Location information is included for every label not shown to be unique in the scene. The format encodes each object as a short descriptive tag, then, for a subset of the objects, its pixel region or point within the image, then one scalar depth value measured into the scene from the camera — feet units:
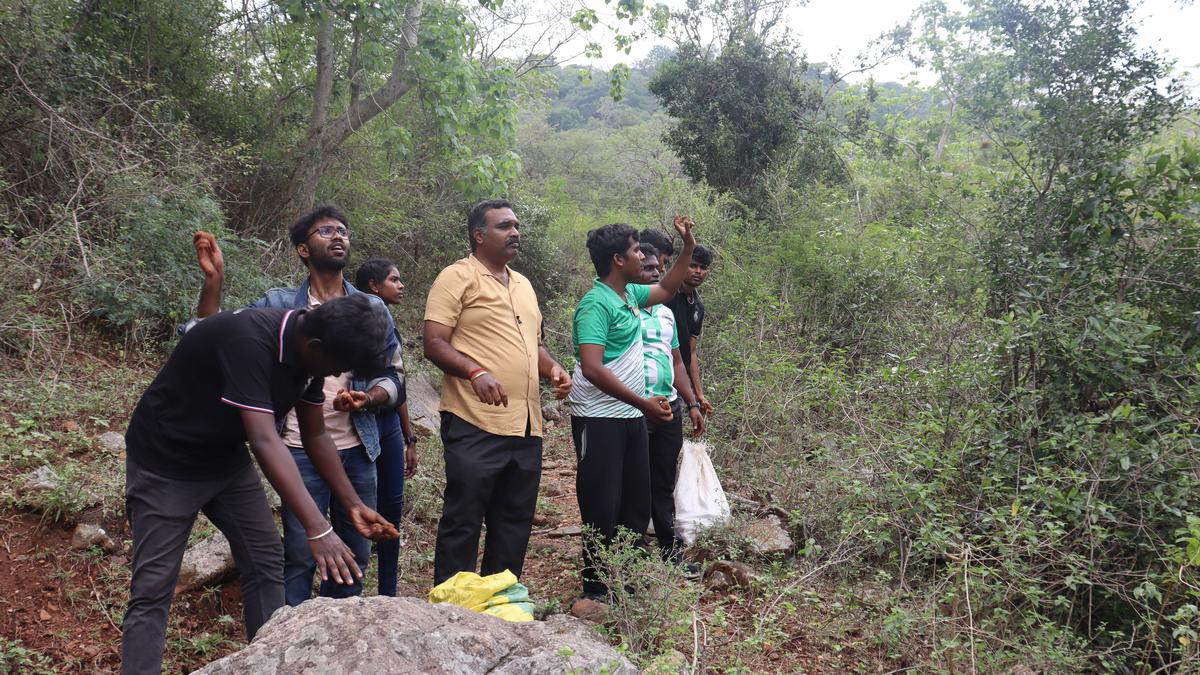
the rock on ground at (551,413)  28.91
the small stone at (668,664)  7.88
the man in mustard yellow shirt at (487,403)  10.84
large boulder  6.80
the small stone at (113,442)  16.66
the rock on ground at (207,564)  12.47
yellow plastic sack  9.14
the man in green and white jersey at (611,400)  11.96
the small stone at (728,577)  13.65
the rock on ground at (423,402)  25.23
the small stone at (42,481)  13.91
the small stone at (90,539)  13.23
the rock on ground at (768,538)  14.67
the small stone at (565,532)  17.49
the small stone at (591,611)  11.17
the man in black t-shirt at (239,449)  7.91
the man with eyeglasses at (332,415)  10.55
